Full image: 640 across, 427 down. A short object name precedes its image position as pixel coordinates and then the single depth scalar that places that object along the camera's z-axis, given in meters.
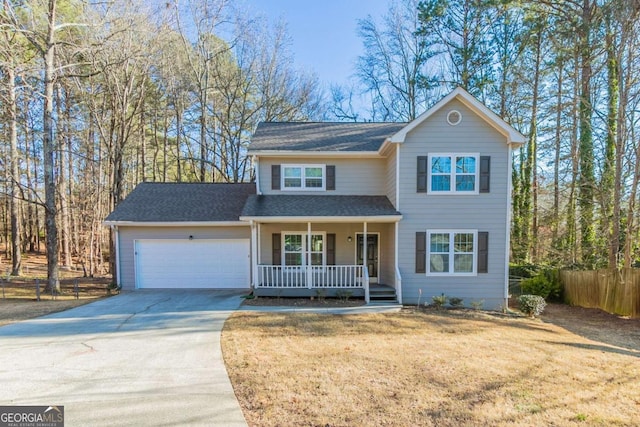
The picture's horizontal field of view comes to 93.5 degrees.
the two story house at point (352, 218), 9.91
